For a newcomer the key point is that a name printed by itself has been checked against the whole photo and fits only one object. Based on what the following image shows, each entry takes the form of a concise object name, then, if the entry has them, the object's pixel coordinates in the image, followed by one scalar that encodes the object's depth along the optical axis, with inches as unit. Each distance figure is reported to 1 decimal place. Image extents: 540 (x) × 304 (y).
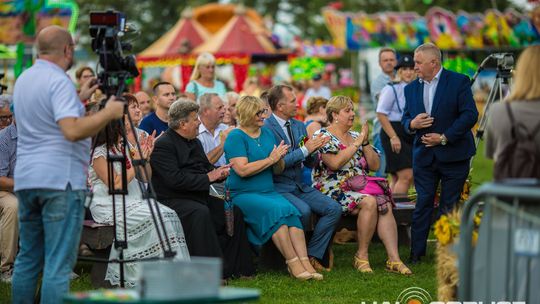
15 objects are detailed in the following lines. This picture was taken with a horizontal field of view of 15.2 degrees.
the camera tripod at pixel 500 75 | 726.6
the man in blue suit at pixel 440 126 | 696.9
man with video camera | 451.2
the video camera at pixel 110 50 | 500.4
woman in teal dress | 680.0
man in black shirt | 648.0
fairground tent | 2473.3
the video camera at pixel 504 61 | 728.4
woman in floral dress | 715.5
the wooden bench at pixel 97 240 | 656.7
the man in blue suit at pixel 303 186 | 706.2
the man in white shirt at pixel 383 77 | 968.2
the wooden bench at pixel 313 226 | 719.0
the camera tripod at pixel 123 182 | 498.6
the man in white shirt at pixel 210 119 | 774.4
